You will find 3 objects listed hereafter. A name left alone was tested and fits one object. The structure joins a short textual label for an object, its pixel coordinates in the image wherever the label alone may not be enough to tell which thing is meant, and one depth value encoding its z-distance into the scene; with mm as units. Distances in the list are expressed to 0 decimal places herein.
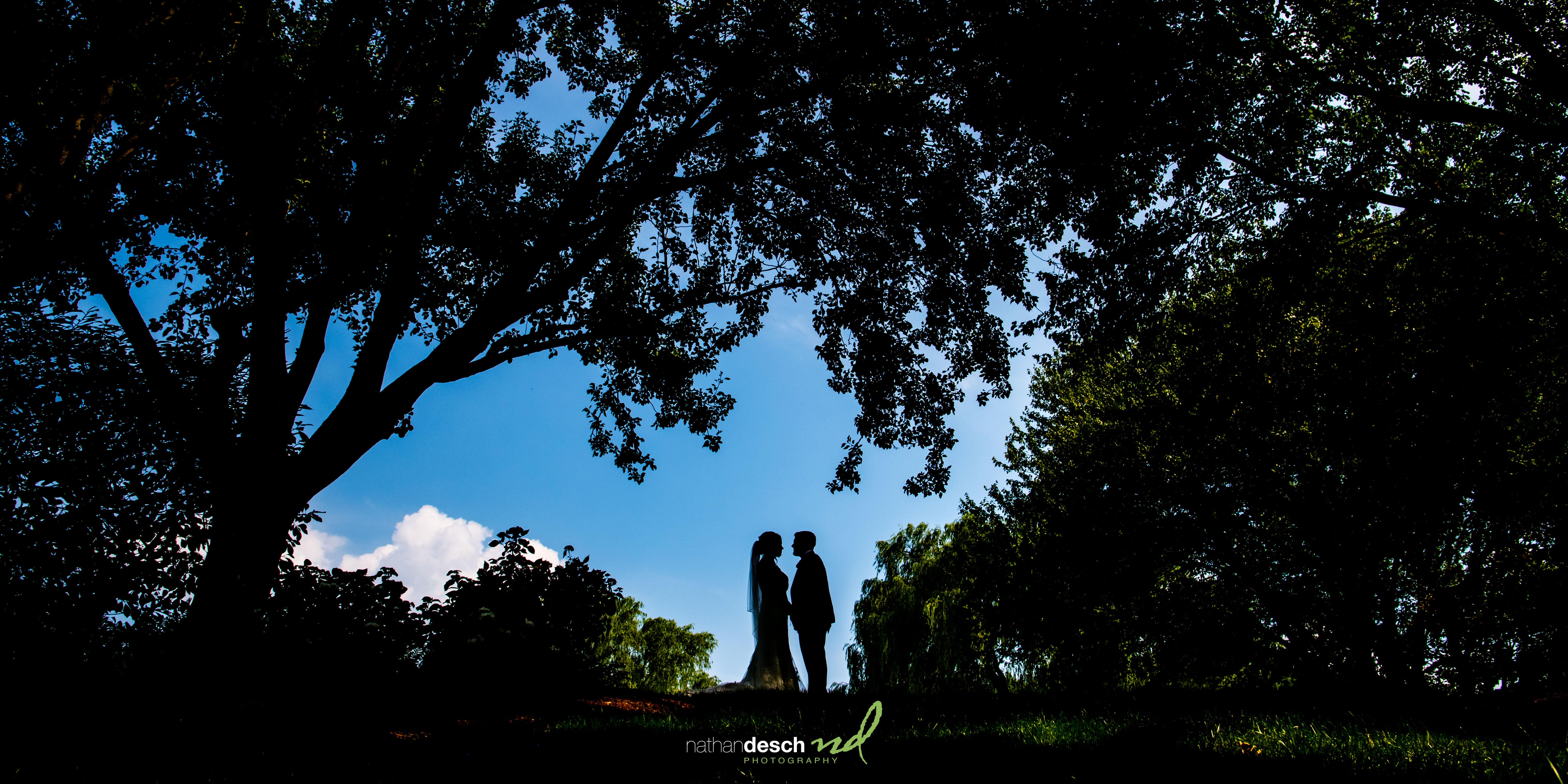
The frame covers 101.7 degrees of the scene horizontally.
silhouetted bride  9305
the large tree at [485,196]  7438
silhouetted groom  8930
